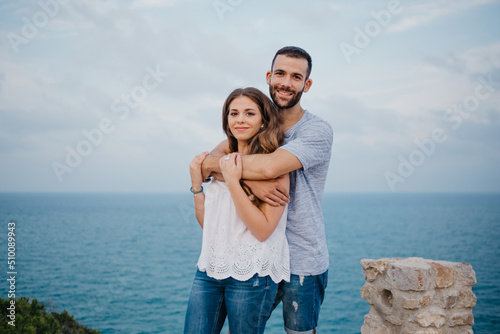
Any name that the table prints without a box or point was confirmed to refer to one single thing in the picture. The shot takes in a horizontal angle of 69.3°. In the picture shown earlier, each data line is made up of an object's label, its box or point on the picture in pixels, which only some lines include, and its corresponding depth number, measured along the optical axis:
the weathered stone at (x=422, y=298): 2.96
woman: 2.00
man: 2.10
